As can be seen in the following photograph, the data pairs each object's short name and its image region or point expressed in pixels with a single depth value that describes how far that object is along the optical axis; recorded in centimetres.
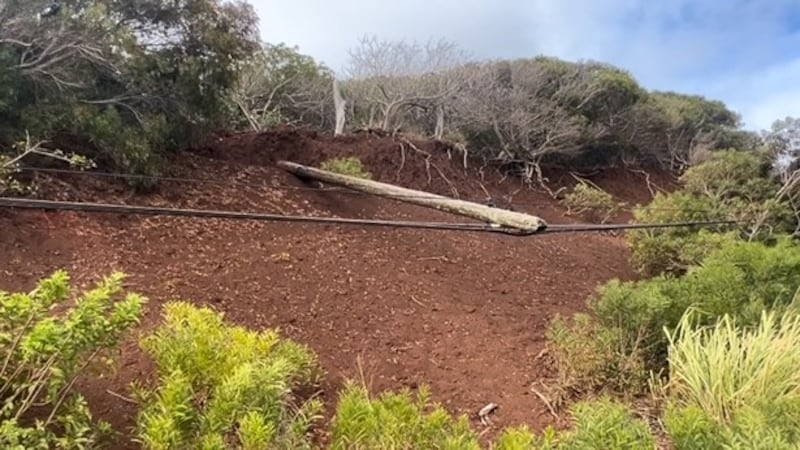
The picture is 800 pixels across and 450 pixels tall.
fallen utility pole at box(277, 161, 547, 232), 434
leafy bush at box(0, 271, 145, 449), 260
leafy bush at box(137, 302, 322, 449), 267
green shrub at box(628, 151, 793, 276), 725
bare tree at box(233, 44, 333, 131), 1181
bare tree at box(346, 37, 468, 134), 1226
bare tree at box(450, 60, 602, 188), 1265
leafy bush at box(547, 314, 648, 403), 428
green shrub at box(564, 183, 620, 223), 1148
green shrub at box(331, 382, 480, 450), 289
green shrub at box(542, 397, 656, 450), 256
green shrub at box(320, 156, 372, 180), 828
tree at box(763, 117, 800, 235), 877
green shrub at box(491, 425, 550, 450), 278
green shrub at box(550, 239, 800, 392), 433
